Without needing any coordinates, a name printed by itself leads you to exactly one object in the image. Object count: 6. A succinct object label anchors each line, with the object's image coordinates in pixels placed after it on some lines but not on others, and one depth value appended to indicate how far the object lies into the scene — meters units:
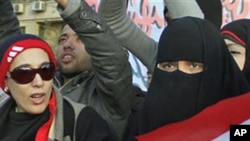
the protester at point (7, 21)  5.37
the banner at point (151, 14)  9.65
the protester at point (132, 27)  4.63
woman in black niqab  3.66
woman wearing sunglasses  4.15
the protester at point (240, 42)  4.42
